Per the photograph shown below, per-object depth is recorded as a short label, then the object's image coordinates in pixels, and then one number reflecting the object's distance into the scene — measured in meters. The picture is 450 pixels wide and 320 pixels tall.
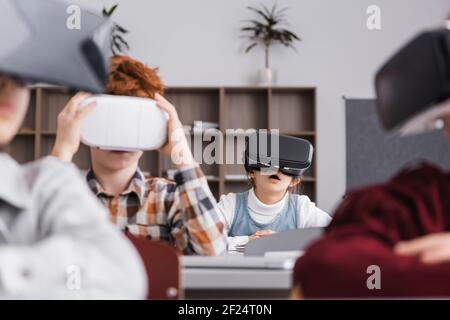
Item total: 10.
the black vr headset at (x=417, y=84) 0.68
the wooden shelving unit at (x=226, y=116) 3.99
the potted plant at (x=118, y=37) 4.05
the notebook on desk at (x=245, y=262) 1.00
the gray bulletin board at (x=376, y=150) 3.94
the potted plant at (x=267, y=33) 4.10
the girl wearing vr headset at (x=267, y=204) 2.25
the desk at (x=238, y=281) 0.97
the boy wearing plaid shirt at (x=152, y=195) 1.31
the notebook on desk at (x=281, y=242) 1.19
